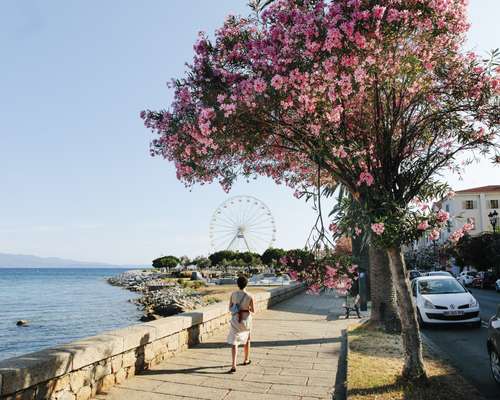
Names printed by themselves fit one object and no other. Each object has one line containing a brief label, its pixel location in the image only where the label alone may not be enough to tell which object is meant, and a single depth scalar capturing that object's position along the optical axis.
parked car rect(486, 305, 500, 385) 6.95
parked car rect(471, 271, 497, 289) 37.75
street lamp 31.29
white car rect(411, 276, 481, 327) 13.43
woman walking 7.77
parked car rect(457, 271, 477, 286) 43.44
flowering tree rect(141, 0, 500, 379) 6.03
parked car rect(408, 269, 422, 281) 42.36
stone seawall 4.66
